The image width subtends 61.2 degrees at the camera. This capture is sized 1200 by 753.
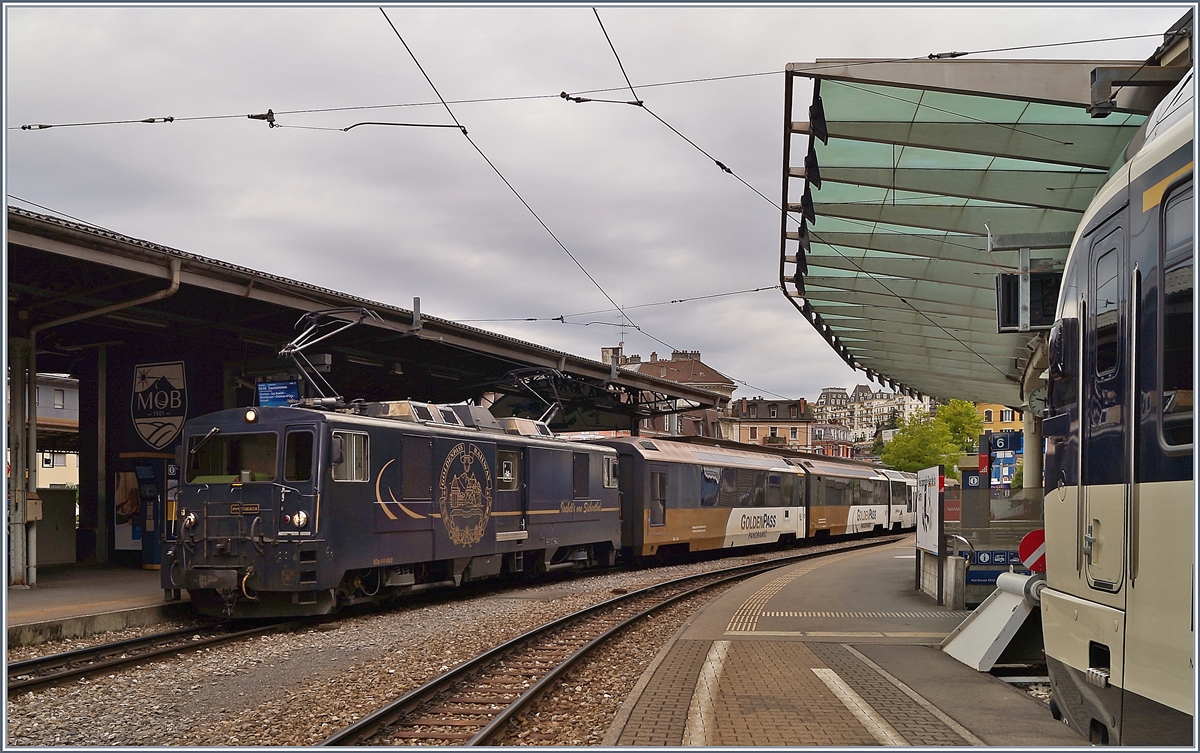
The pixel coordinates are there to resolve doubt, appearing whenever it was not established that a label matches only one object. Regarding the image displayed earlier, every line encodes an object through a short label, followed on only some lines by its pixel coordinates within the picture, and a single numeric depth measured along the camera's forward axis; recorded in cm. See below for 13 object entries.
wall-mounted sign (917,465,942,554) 1451
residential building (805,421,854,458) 10723
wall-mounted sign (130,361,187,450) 1833
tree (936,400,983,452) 5803
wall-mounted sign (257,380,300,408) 1830
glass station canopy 1016
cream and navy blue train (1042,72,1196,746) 423
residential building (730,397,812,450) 10550
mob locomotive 1237
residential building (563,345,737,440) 8431
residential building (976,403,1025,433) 8966
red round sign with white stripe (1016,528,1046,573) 939
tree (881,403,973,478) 5653
